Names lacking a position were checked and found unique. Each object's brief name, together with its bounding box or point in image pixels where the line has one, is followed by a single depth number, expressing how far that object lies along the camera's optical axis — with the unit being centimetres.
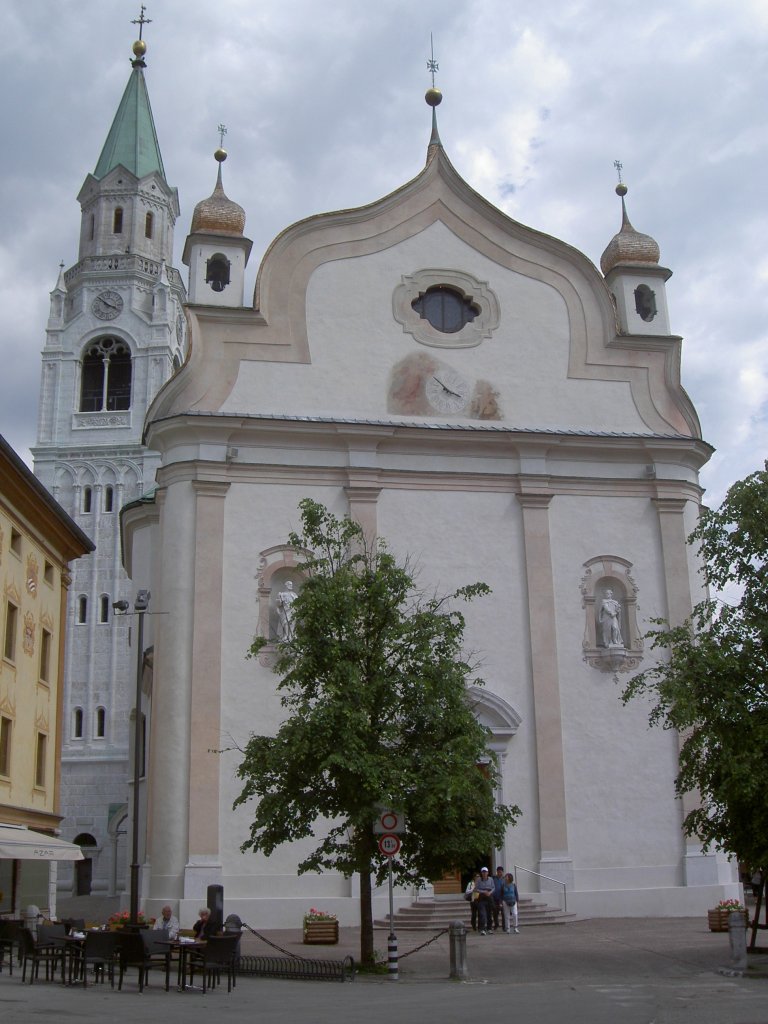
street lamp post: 2083
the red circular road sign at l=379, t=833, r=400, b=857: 1633
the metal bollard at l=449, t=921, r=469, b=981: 1639
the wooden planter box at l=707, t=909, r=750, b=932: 2217
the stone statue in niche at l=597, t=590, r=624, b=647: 2719
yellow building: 2553
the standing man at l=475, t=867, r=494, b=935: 2273
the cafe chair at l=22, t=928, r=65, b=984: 1634
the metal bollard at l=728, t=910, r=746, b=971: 1667
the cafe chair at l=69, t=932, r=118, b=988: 1565
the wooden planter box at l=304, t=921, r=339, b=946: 2120
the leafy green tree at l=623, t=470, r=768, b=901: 1712
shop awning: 1938
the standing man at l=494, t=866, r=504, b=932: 2336
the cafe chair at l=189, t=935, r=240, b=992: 1555
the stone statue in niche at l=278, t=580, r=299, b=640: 2552
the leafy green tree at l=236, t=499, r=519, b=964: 1739
